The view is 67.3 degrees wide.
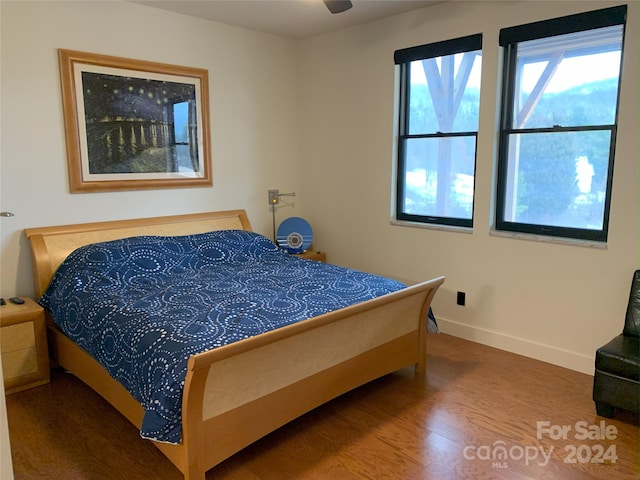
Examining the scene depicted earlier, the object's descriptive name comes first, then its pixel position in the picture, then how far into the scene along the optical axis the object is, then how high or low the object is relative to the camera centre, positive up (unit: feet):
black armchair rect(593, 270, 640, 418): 7.97 -3.41
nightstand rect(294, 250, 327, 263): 14.44 -2.60
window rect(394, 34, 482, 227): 11.84 +0.99
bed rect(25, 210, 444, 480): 6.48 -3.01
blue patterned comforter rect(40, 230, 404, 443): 6.77 -2.35
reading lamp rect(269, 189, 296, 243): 15.08 -0.92
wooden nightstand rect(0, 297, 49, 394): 9.43 -3.48
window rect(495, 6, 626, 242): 9.72 +0.95
